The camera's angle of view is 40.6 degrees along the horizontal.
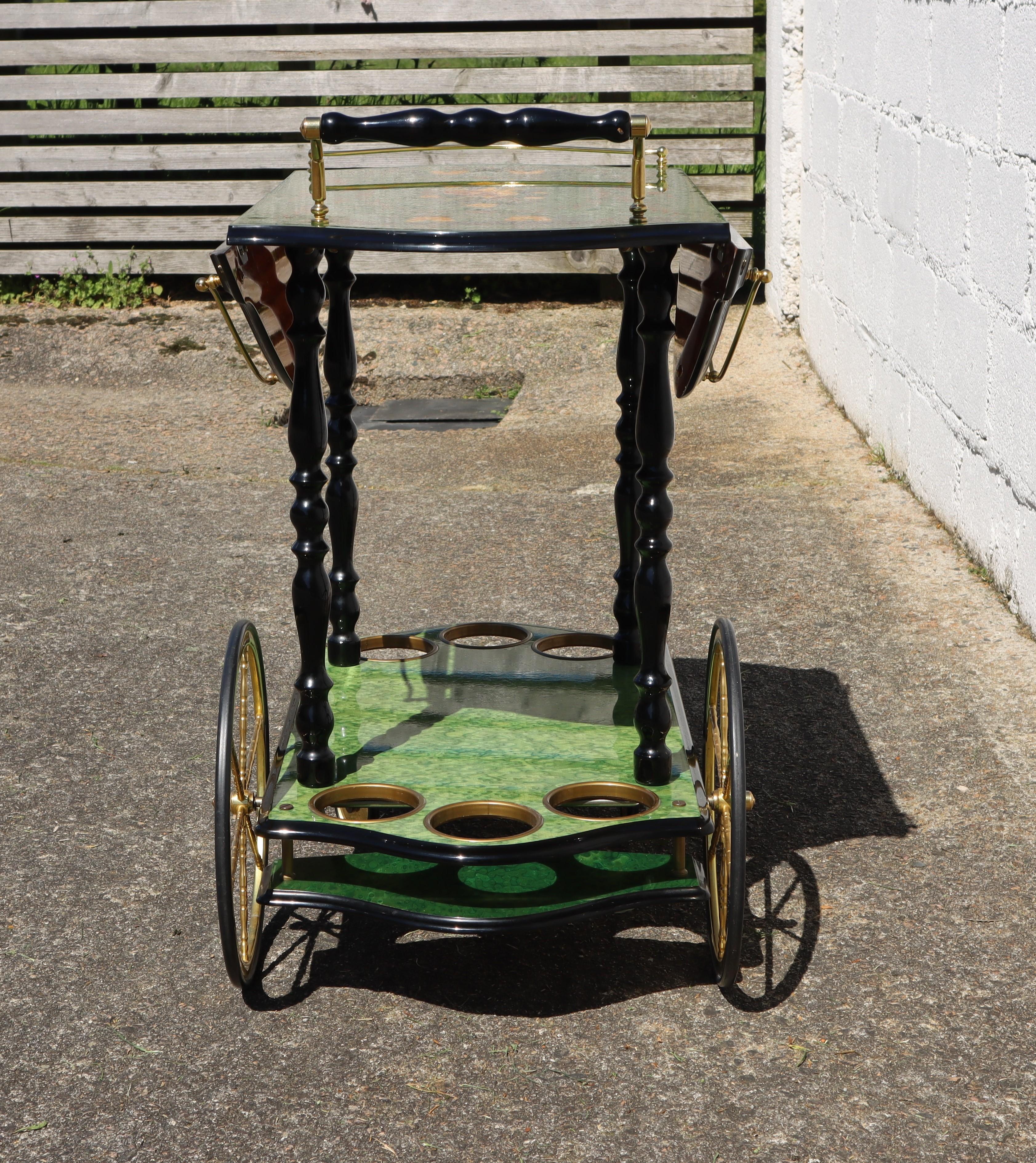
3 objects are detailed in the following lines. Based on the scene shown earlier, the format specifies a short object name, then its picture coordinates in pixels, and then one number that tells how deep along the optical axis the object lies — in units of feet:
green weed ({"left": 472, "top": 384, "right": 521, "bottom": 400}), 25.89
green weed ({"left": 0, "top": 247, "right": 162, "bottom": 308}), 29.53
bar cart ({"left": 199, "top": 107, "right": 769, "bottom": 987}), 8.50
